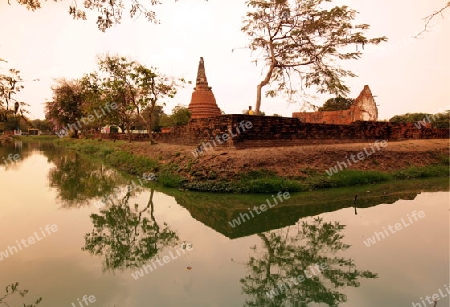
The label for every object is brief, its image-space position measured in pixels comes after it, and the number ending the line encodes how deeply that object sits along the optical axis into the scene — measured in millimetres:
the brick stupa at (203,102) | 23767
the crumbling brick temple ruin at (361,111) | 26531
